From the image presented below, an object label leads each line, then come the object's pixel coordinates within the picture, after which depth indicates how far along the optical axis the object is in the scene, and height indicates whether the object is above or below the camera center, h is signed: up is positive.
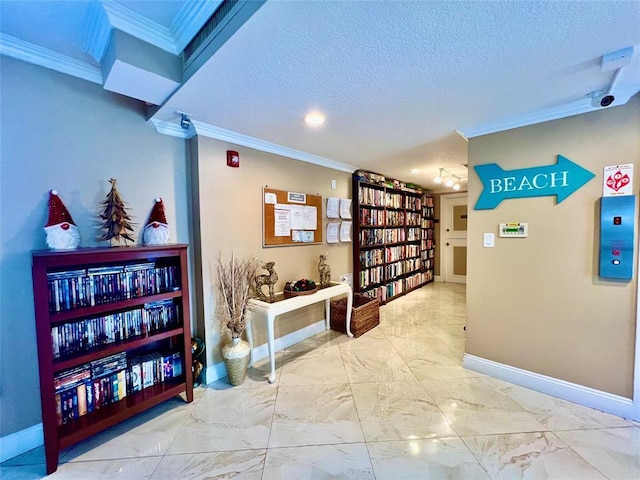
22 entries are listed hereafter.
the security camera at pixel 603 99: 1.67 +0.82
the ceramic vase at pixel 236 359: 2.14 -1.06
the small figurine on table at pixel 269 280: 2.41 -0.46
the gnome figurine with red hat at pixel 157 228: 1.94 +0.03
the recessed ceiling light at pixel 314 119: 1.95 +0.87
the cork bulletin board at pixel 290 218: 2.64 +0.13
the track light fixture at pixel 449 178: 4.02 +0.84
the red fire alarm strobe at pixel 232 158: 2.33 +0.66
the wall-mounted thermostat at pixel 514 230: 2.07 -0.03
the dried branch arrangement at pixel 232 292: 2.18 -0.53
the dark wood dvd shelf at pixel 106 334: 1.40 -0.66
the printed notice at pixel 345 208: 3.52 +0.30
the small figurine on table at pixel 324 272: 3.02 -0.49
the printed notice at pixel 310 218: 3.04 +0.14
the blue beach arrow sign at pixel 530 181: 1.87 +0.35
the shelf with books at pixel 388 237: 3.85 -0.15
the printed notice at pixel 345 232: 3.54 -0.03
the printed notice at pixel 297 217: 2.89 +0.15
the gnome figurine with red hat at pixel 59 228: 1.52 +0.04
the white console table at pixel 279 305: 2.22 -0.68
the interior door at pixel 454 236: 5.73 -0.19
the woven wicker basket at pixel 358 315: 3.12 -1.08
